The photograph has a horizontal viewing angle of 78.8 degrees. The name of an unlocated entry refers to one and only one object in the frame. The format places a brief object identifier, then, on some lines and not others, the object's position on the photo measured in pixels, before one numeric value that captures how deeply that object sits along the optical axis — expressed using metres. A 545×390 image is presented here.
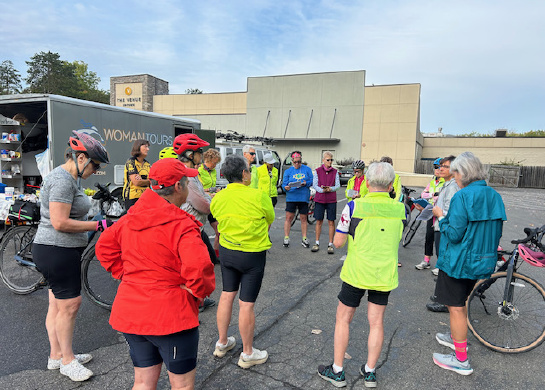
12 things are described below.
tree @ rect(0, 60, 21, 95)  49.16
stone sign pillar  31.31
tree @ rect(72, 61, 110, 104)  50.91
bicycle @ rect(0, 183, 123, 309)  3.77
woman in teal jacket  2.71
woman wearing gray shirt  2.45
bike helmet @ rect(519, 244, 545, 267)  3.04
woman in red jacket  1.64
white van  12.32
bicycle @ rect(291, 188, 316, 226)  9.34
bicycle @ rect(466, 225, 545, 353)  3.13
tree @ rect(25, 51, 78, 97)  46.84
